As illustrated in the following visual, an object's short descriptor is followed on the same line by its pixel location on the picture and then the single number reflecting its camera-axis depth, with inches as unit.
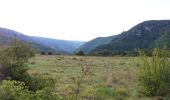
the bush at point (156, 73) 232.9
